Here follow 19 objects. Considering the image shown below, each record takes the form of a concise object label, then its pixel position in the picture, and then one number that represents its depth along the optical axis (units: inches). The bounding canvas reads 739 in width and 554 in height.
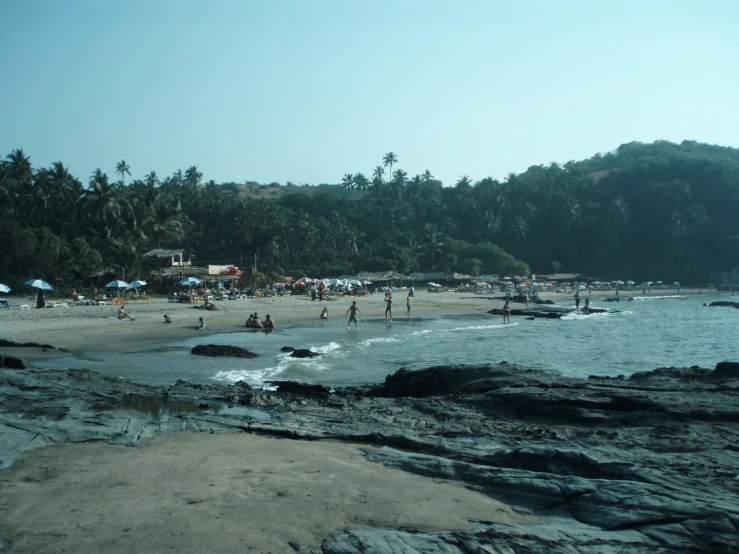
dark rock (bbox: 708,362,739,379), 512.1
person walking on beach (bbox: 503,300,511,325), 1343.3
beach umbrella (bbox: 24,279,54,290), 1161.4
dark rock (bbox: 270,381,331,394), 467.5
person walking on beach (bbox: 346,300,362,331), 1113.9
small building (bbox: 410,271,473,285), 2773.1
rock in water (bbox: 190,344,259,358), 704.4
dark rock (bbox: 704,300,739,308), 2096.5
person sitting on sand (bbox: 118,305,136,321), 1063.6
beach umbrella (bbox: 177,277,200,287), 1599.4
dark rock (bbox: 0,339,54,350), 703.1
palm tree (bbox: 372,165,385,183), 4087.1
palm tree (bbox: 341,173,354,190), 4121.1
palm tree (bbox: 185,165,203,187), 4039.6
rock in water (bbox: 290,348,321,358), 719.0
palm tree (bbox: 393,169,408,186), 3878.0
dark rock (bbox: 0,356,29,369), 510.9
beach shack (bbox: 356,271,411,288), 2502.5
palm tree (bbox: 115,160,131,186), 3686.0
